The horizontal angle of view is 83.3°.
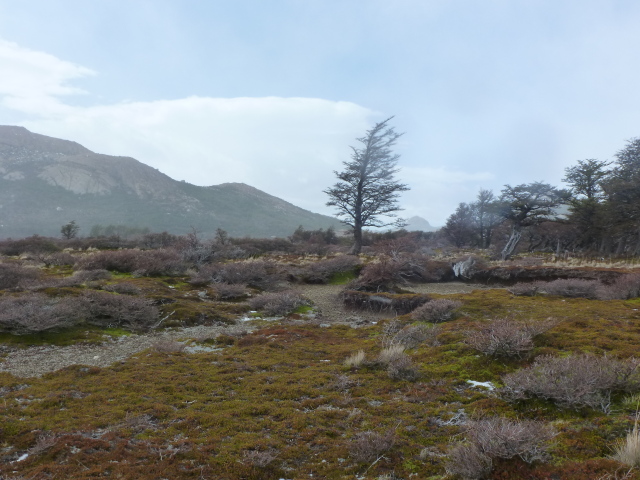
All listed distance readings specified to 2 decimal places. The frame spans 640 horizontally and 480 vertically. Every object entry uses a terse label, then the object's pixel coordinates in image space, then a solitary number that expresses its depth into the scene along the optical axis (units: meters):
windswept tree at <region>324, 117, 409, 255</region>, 30.23
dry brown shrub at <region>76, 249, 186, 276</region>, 19.08
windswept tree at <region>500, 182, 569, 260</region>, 28.58
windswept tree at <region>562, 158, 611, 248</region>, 30.67
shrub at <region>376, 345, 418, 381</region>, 6.42
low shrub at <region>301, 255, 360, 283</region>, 22.08
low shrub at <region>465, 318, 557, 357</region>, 6.54
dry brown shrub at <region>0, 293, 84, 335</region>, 9.03
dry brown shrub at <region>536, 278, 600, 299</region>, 14.26
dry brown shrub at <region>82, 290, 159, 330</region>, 10.87
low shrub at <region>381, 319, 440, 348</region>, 8.51
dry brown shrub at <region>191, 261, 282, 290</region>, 19.00
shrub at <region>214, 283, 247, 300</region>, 16.05
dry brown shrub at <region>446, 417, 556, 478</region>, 3.49
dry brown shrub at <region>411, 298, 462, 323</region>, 10.88
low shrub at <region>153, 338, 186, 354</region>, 8.53
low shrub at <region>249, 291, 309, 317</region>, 13.84
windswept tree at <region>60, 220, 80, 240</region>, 42.19
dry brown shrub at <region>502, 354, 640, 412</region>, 4.64
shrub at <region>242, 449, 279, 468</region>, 3.91
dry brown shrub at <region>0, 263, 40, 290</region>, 13.45
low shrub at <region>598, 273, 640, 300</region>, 13.57
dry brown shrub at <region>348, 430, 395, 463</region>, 4.00
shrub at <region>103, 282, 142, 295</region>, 13.77
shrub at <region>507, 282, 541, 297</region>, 15.08
